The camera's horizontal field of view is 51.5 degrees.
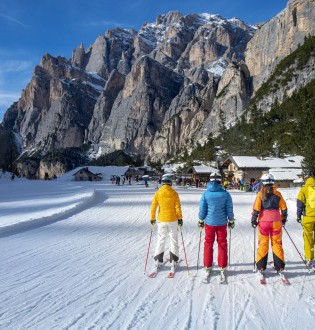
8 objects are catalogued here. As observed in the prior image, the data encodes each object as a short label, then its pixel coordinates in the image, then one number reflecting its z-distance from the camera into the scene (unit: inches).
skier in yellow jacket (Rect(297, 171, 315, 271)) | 247.1
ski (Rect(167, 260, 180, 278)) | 230.5
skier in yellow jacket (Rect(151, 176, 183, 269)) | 247.8
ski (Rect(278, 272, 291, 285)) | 212.8
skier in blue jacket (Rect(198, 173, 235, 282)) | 229.5
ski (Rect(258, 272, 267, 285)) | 213.3
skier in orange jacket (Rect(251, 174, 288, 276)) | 222.7
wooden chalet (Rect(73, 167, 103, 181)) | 3511.3
